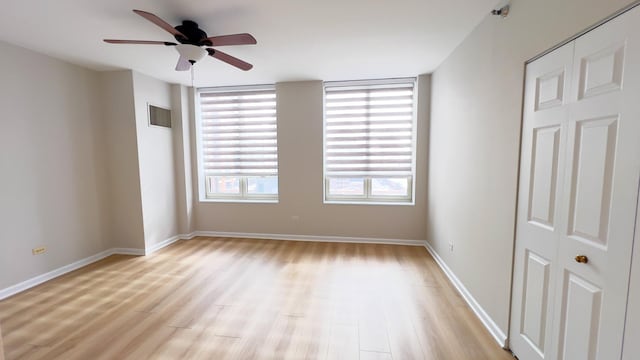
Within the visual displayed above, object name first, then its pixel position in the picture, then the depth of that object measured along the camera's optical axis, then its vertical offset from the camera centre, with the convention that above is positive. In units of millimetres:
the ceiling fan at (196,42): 2123 +1024
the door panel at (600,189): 1101 -131
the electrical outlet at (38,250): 2900 -1029
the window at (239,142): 4449 +347
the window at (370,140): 4098 +354
